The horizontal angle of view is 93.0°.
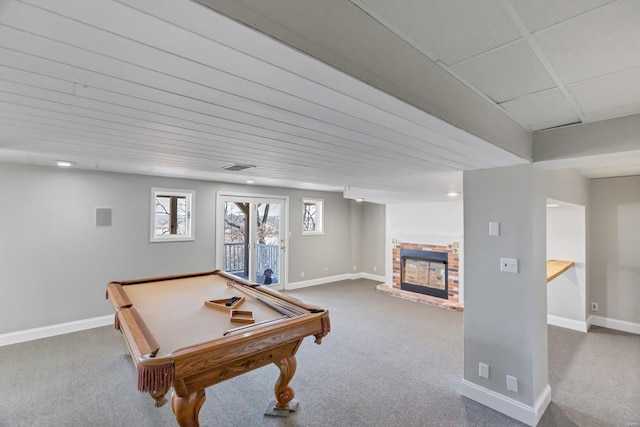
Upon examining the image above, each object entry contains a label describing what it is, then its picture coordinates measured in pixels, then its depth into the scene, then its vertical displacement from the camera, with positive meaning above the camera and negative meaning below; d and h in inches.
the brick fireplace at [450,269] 219.9 -38.9
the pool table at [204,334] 64.6 -31.4
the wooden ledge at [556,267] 131.3 -24.7
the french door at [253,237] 222.8 -17.6
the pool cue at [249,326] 78.0 -30.0
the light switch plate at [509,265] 94.0 -14.9
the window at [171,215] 189.3 -0.7
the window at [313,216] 275.6 -0.7
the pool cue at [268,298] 95.3 -30.5
